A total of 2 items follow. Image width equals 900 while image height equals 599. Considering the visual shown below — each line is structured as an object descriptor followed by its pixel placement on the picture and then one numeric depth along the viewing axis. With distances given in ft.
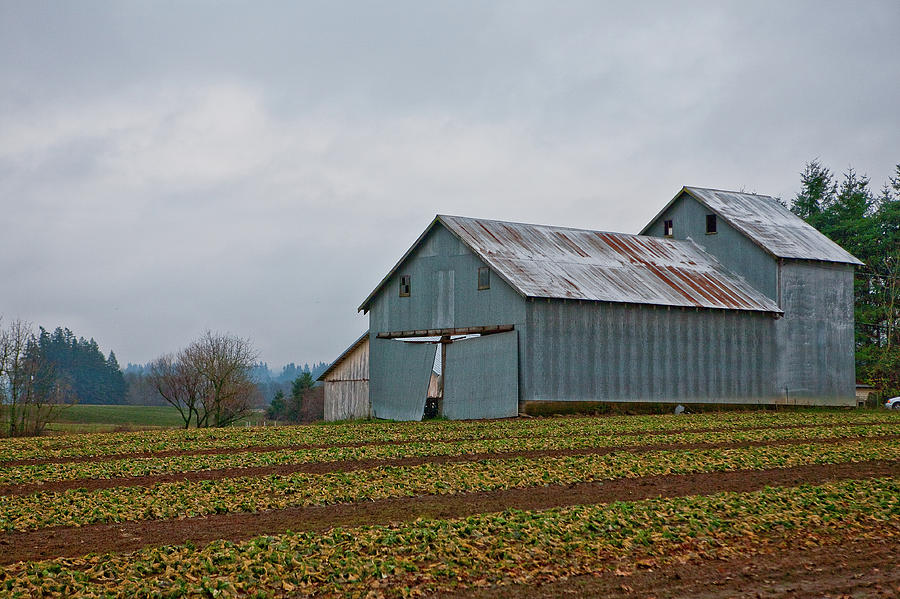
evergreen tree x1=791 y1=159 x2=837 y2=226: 272.92
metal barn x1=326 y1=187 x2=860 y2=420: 132.77
